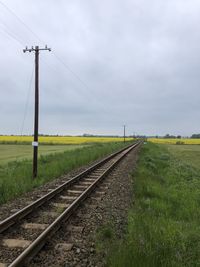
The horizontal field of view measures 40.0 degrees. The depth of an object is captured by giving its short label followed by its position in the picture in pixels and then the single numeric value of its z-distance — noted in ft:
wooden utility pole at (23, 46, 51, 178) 49.36
